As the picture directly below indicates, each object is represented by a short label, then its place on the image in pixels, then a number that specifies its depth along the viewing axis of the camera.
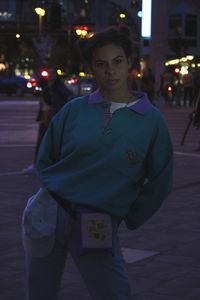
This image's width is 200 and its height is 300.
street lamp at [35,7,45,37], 47.51
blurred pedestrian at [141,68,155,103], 28.91
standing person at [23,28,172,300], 3.68
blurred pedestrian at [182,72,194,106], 41.19
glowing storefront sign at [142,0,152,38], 45.38
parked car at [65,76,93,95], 50.78
